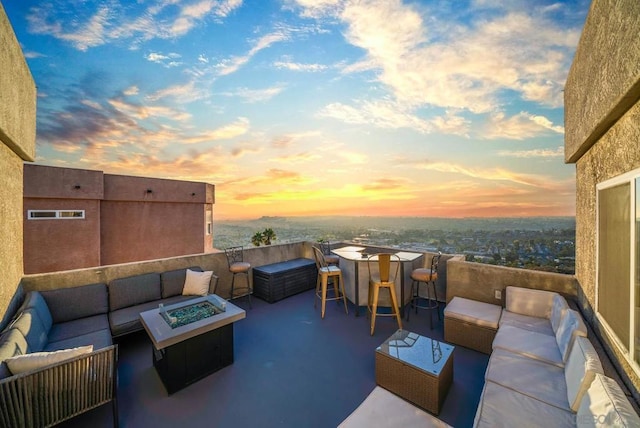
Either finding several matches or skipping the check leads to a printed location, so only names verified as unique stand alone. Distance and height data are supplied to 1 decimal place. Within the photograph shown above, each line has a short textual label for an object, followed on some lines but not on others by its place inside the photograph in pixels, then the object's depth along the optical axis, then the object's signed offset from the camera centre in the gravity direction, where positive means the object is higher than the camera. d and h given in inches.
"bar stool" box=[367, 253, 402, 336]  145.9 -43.2
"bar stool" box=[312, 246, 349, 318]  169.4 -45.3
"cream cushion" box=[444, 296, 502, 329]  124.8 -55.9
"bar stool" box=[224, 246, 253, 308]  187.0 -41.4
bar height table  174.9 -49.1
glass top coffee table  87.7 -61.7
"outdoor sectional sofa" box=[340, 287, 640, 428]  57.3 -56.4
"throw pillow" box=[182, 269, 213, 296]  162.6 -48.1
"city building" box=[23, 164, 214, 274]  306.8 -5.1
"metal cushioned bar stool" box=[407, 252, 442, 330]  157.6 -43.0
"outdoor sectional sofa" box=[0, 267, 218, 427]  67.6 -51.3
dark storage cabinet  202.8 -59.3
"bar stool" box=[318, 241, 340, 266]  209.2 -39.4
